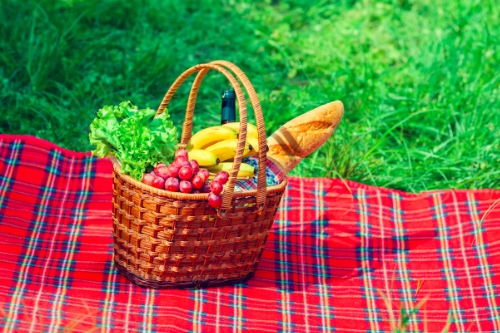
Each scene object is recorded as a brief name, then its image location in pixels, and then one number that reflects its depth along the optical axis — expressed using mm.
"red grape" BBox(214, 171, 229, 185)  2670
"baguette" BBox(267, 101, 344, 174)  3096
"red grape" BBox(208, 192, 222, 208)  2643
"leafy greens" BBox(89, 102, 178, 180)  2709
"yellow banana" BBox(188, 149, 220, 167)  2832
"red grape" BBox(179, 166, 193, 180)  2643
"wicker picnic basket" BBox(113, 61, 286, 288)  2691
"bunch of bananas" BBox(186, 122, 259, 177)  2846
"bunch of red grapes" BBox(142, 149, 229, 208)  2648
